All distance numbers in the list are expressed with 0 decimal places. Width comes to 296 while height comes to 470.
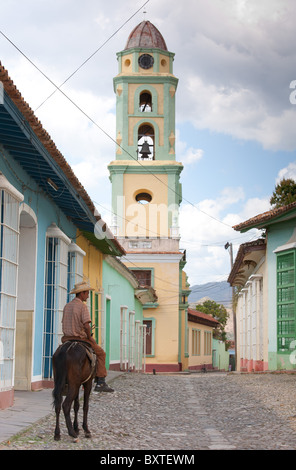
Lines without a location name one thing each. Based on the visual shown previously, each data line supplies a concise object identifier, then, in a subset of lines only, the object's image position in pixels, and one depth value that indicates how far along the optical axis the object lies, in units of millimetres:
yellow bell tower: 34969
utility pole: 38412
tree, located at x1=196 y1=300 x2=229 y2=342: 63825
